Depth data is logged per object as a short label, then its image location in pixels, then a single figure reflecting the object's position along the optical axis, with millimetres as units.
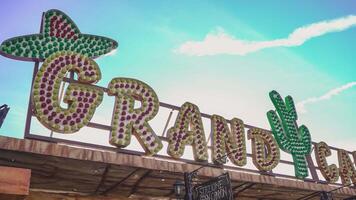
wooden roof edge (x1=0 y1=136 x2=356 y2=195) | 8352
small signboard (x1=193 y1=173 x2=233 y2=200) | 10062
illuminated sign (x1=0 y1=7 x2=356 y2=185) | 10180
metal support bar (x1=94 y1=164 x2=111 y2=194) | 9758
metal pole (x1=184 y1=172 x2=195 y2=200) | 10773
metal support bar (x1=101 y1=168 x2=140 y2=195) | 10288
